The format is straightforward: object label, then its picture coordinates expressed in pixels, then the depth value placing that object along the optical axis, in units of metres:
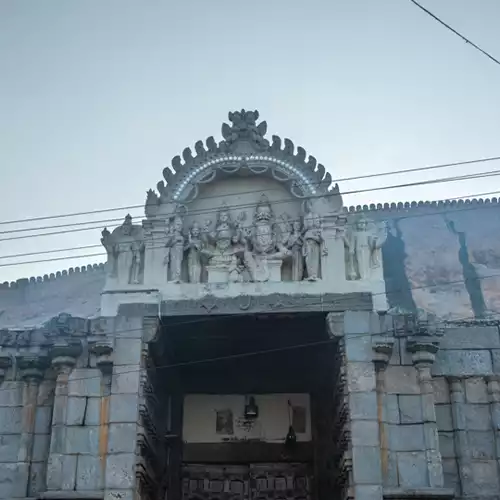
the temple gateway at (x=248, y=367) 13.73
